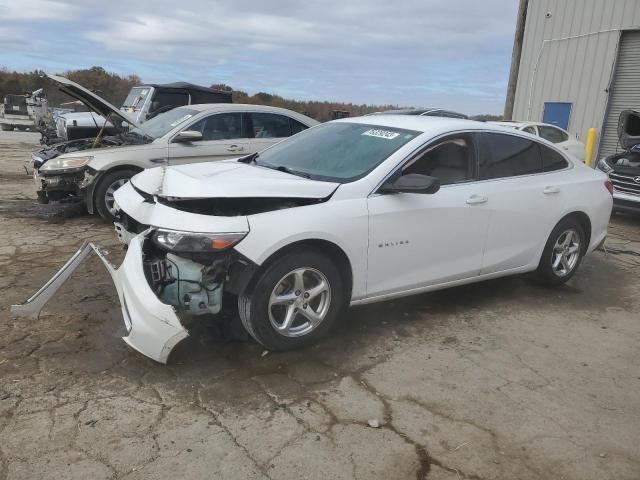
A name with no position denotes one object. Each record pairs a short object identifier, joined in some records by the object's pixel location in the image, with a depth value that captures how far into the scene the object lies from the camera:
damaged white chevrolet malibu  3.31
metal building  13.79
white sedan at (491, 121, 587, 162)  11.77
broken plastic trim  3.52
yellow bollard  13.98
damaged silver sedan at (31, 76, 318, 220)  6.88
